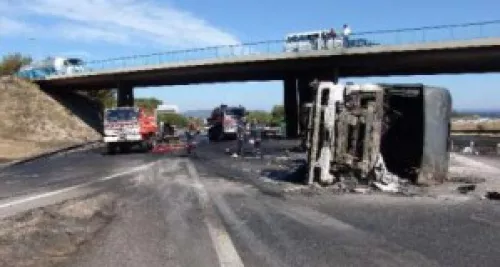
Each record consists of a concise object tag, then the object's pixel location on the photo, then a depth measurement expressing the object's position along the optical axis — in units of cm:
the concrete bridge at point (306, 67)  4819
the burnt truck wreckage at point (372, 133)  1839
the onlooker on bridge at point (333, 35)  5391
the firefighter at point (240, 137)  3409
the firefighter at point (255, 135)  3472
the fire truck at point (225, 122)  5384
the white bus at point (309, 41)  5416
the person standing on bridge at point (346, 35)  5269
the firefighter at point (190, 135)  3562
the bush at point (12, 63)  10806
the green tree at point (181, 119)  14495
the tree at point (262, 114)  15862
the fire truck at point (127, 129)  4084
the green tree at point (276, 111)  13449
